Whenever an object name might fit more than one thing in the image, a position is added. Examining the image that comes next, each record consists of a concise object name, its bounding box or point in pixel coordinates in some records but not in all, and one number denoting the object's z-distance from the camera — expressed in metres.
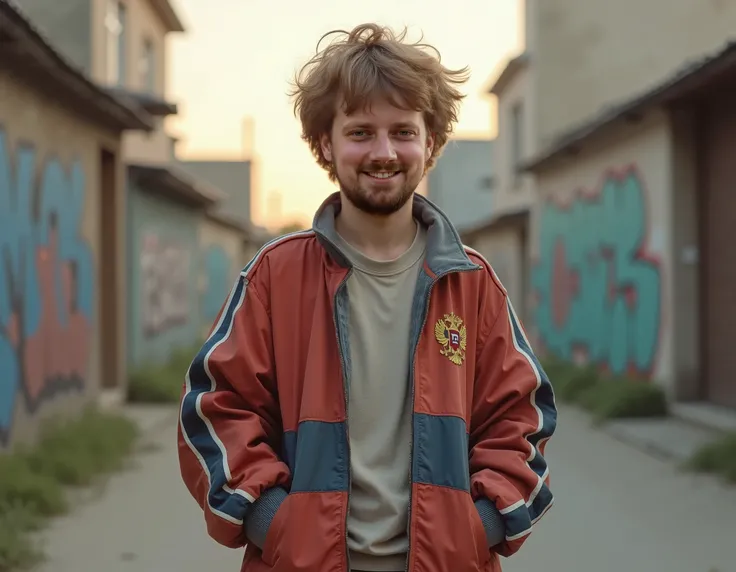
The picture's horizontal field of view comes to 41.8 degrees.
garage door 9.72
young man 2.04
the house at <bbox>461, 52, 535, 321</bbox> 20.20
